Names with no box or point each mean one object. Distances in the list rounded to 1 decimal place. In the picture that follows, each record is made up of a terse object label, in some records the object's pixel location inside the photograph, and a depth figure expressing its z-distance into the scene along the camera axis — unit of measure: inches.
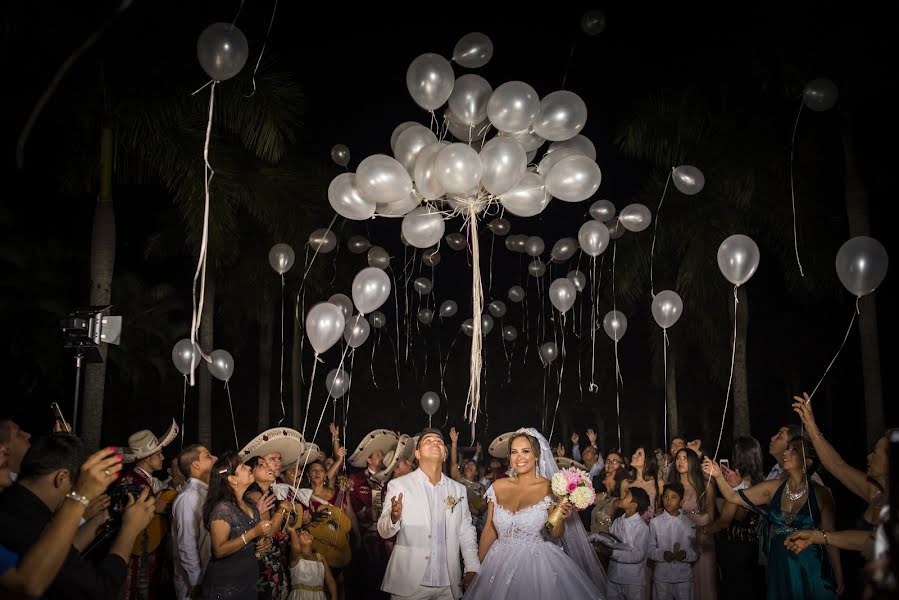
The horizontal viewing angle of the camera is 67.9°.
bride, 209.3
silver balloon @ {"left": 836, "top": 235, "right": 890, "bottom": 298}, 233.5
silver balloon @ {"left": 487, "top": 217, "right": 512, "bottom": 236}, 502.6
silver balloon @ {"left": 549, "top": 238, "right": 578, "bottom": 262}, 474.9
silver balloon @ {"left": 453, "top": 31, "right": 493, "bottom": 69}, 286.7
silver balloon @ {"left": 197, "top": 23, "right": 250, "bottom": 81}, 227.6
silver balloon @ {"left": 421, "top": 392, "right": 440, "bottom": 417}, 624.4
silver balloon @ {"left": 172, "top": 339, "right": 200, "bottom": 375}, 395.9
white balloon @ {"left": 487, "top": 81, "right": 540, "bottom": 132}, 245.6
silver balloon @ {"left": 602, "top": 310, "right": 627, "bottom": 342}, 459.5
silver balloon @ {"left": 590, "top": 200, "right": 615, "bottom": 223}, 430.0
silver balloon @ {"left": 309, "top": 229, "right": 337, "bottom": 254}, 441.1
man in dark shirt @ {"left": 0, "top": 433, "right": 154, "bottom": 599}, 119.4
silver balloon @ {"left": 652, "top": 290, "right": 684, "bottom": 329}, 355.3
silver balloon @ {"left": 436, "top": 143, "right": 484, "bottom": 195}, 235.6
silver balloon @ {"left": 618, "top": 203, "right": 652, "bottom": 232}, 396.2
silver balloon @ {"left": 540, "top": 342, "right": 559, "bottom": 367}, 604.1
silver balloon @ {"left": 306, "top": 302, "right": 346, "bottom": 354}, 299.3
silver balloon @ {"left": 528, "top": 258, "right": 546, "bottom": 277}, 538.6
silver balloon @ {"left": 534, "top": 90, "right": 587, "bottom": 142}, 257.8
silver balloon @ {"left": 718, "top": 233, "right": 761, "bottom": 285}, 278.4
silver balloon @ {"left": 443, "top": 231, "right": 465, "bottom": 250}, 502.0
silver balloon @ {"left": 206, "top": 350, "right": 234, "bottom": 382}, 430.0
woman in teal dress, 209.6
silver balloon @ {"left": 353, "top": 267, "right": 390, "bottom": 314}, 301.0
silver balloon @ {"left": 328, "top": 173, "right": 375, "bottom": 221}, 269.4
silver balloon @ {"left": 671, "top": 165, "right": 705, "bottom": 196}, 354.9
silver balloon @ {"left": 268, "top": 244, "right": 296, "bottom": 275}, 428.1
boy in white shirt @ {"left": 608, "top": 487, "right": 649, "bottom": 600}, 262.4
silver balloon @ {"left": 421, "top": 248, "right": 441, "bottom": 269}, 508.9
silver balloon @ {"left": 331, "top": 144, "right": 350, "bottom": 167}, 428.5
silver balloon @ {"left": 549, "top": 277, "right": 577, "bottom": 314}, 418.9
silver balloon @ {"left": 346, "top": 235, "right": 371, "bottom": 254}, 493.7
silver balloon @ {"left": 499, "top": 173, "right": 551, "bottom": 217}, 269.7
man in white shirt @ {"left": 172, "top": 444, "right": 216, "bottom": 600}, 228.5
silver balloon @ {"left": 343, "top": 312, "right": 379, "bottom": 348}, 378.3
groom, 219.1
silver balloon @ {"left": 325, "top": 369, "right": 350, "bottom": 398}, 480.8
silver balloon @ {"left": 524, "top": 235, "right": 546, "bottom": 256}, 527.8
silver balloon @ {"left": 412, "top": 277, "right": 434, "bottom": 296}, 594.5
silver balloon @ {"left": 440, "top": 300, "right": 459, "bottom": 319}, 619.3
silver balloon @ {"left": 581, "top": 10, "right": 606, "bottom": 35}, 320.8
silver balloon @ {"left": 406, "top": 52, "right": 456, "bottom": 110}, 252.2
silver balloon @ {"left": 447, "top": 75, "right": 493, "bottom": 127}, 260.1
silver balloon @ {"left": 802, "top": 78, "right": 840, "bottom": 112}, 307.1
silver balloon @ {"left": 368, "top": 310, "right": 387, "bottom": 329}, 583.4
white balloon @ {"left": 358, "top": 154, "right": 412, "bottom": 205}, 250.4
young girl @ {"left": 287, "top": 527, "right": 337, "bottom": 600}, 243.0
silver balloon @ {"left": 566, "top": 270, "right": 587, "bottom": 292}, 484.1
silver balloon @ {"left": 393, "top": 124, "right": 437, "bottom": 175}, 269.6
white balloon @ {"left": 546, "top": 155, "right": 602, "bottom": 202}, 256.8
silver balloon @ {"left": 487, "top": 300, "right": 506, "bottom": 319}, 638.2
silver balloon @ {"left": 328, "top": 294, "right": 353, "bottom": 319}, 431.9
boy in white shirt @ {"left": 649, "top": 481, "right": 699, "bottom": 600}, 256.8
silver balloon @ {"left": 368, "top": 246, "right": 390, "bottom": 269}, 485.1
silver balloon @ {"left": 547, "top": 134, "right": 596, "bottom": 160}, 282.2
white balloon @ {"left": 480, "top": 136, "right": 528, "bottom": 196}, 243.9
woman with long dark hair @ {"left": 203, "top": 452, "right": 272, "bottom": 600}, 197.5
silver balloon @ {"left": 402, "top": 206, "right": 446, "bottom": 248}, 282.0
